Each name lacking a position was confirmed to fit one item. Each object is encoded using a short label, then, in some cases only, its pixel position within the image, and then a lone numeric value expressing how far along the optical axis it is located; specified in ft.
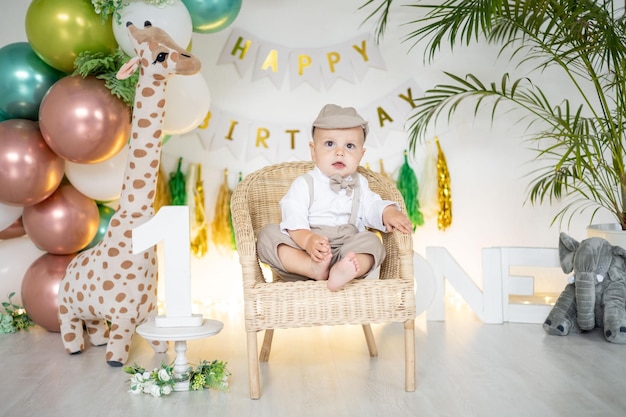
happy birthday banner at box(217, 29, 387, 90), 11.90
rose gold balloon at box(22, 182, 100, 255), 9.49
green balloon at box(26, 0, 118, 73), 8.78
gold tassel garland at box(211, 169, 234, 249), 11.87
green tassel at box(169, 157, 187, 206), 11.68
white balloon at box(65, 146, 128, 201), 9.51
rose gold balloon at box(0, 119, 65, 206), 9.00
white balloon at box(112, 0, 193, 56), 8.66
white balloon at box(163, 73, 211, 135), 9.53
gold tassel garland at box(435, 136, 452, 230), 12.08
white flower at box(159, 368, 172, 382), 7.13
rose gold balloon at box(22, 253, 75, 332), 9.57
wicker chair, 6.83
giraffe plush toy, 8.20
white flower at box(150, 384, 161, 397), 7.04
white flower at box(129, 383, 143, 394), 7.14
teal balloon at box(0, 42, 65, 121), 9.29
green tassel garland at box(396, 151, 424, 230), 11.97
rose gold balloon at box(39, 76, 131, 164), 8.56
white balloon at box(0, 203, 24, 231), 9.82
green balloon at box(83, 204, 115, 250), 10.07
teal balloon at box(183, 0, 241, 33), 9.28
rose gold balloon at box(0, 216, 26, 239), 10.19
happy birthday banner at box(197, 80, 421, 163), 11.93
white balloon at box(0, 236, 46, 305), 10.25
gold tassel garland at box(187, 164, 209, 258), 11.81
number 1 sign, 7.24
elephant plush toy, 9.21
